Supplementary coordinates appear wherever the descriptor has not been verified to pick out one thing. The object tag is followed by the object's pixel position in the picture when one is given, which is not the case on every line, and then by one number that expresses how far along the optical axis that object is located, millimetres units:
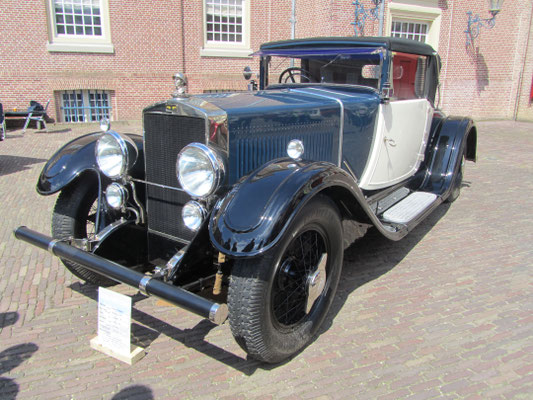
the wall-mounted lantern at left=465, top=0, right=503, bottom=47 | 14370
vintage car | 2271
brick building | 11758
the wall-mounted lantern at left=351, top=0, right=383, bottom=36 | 13102
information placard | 2492
